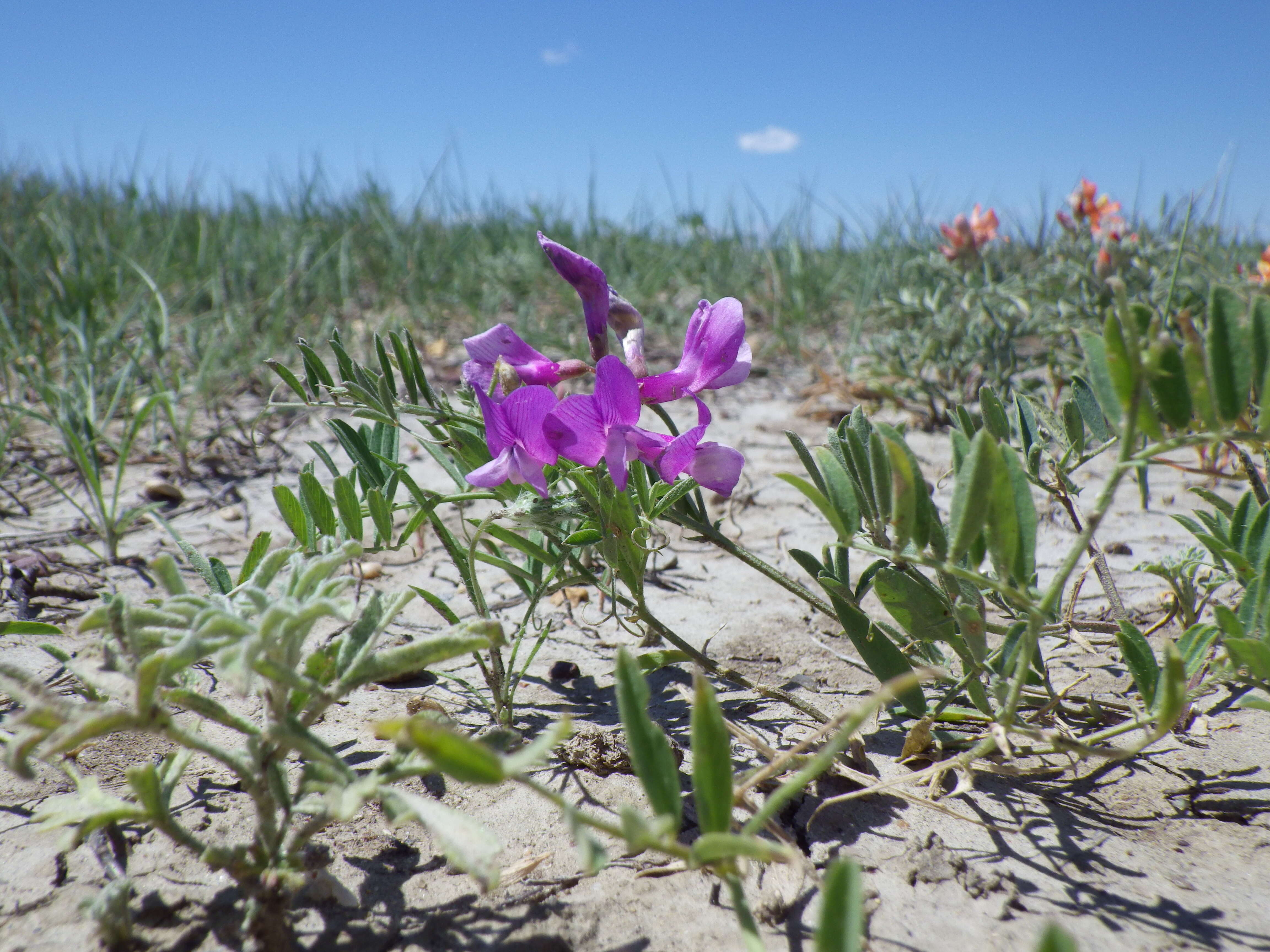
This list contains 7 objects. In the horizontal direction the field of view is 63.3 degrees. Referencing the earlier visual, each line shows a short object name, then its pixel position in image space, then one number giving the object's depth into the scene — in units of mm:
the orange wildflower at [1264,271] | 423
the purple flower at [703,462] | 192
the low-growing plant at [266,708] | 141
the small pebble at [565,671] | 262
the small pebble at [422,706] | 234
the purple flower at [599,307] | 214
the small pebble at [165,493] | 392
